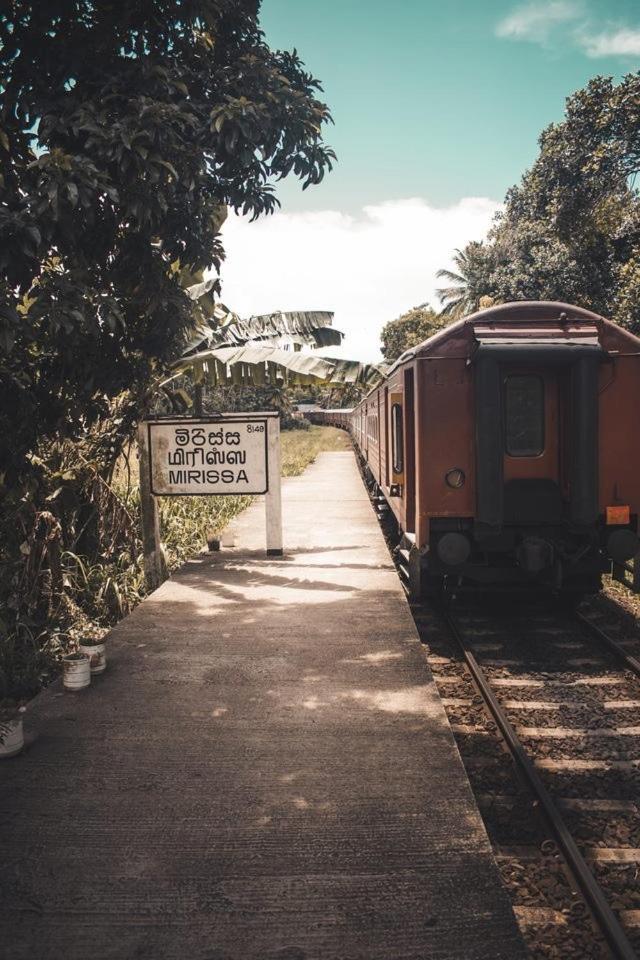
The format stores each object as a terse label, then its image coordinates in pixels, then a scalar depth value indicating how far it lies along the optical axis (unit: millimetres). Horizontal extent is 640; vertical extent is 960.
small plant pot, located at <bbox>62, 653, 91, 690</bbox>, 4672
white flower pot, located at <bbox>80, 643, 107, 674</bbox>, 4879
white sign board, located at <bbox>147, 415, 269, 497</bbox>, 8477
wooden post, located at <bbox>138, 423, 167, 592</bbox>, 8273
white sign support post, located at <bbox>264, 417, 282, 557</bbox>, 8539
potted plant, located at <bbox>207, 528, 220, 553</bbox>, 9633
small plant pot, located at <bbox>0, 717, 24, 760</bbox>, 3697
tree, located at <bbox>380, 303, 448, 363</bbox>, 48812
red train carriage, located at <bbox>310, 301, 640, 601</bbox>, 6316
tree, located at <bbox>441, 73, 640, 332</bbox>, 13414
